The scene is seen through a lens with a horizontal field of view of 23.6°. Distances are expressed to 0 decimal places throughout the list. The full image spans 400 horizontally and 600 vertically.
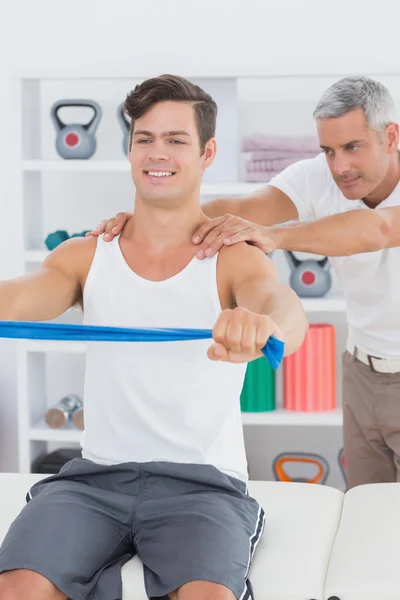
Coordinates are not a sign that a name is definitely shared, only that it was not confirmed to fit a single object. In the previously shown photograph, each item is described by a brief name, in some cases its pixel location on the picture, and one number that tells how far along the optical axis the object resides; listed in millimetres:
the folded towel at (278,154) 3662
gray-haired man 2432
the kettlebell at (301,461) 3670
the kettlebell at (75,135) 3773
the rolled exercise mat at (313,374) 3764
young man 1734
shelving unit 3738
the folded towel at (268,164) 3684
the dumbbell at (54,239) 3775
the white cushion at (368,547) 1852
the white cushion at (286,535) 1831
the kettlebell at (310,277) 3779
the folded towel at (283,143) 3643
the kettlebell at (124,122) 3773
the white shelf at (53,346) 3807
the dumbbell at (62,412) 3863
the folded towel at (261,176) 3715
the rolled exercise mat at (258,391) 3771
